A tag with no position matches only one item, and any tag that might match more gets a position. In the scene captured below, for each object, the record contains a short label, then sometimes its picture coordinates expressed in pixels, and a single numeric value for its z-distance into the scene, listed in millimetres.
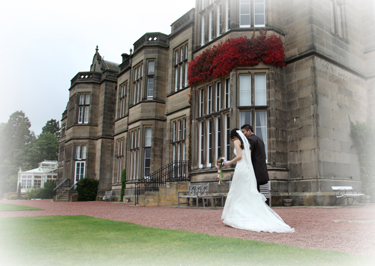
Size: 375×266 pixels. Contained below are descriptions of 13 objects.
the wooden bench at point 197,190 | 12828
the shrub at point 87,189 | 24844
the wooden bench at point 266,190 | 11348
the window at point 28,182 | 43825
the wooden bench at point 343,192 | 11422
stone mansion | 11961
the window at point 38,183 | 44206
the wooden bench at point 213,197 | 11631
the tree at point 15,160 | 46656
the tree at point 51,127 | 68688
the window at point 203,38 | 15272
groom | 6410
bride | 5660
